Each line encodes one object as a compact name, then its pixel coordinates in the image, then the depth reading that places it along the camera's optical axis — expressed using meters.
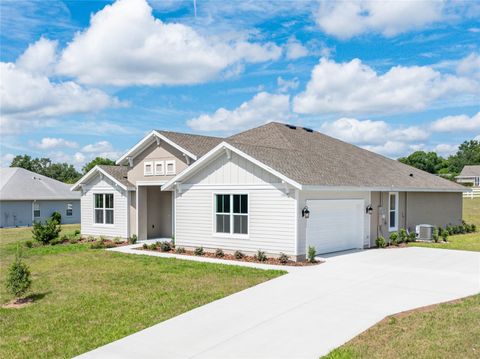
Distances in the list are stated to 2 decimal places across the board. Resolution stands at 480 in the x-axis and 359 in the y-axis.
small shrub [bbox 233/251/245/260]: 15.95
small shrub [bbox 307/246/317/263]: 14.96
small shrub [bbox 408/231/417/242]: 21.30
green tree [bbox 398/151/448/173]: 103.69
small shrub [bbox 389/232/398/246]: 19.70
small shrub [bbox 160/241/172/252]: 18.44
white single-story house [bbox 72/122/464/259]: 15.58
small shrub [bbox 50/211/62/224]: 36.67
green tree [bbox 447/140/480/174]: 107.94
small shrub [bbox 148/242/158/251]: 18.94
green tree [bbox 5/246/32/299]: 10.86
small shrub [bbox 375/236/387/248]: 18.95
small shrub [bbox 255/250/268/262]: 15.31
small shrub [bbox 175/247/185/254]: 17.80
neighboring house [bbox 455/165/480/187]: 76.94
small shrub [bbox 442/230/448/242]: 21.52
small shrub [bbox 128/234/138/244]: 21.38
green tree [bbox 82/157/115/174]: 77.81
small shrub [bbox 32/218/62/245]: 21.88
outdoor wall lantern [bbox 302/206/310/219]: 15.14
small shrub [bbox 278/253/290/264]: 14.85
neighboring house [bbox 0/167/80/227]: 35.94
